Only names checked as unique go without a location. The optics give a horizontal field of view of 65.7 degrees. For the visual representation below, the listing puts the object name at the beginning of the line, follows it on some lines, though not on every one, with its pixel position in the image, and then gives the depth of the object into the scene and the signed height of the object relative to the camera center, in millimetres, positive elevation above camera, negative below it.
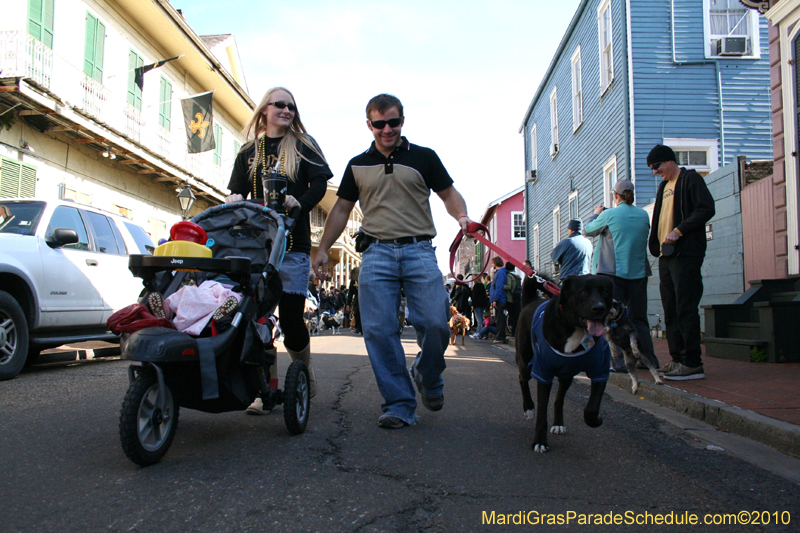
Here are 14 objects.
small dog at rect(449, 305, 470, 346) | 12875 -564
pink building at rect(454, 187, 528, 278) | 40375 +5074
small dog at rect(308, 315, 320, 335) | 17666 -835
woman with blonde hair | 4078 +840
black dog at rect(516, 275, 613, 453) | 3365 -242
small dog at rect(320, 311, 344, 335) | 19234 -755
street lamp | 16938 +2659
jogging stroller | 2787 -252
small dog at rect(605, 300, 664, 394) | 5406 -375
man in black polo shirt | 3951 +215
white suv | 5926 +197
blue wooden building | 14977 +5260
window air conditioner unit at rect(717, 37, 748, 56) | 14914 +6119
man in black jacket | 5621 +420
